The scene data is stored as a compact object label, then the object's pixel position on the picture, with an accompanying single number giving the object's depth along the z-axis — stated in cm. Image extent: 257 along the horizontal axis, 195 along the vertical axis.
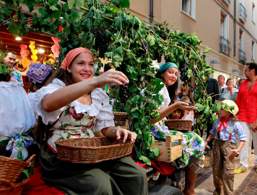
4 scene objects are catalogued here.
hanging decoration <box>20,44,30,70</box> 771
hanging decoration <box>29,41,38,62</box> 790
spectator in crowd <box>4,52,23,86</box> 283
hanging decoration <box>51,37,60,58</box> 360
